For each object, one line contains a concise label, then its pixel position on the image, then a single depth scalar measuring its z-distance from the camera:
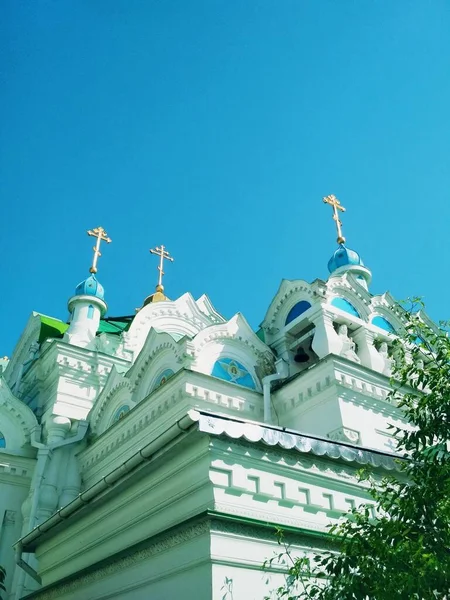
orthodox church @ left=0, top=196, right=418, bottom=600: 5.17
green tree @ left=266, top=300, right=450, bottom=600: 3.28
